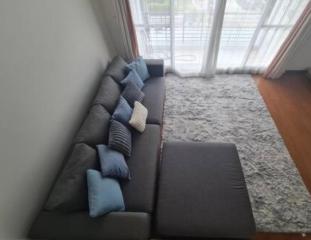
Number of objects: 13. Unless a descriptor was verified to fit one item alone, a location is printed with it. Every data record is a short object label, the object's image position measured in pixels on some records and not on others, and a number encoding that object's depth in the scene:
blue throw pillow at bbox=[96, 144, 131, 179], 1.54
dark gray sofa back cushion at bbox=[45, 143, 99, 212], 1.35
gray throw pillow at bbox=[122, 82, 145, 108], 2.21
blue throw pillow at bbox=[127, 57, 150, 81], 2.53
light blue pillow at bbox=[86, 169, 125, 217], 1.34
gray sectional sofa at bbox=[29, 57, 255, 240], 1.31
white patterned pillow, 1.96
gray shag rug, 1.78
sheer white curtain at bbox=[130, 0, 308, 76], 2.55
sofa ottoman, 1.38
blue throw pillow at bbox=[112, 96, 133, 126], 1.90
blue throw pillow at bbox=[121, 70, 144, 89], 2.33
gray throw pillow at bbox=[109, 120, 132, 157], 1.71
